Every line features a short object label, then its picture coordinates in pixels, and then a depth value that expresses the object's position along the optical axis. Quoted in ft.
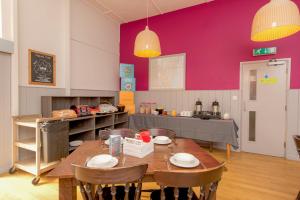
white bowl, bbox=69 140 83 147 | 10.33
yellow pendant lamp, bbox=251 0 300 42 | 4.92
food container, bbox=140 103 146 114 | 14.72
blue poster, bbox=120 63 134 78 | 15.56
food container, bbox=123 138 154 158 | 4.82
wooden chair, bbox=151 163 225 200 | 3.31
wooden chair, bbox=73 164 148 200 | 3.35
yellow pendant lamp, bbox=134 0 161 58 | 7.25
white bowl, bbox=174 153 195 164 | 4.25
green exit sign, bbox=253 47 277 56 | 10.82
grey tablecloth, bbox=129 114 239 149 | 10.67
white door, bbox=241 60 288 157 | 10.91
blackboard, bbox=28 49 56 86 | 9.54
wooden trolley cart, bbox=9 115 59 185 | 7.76
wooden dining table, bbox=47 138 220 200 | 3.90
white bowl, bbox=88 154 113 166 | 4.02
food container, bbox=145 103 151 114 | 14.54
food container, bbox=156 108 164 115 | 13.82
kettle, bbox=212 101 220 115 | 12.15
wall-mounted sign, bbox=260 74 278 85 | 11.03
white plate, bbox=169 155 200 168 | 4.15
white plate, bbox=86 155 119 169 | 3.97
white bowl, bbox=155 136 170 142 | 6.11
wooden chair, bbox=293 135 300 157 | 5.69
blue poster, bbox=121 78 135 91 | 15.48
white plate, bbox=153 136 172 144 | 6.05
